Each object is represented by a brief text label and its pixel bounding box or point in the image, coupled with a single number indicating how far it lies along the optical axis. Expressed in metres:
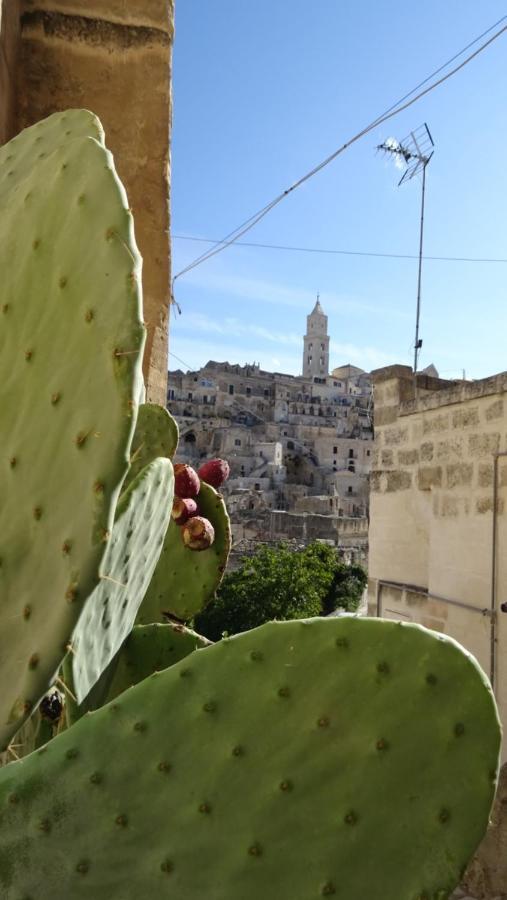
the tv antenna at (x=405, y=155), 10.92
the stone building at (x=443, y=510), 3.86
